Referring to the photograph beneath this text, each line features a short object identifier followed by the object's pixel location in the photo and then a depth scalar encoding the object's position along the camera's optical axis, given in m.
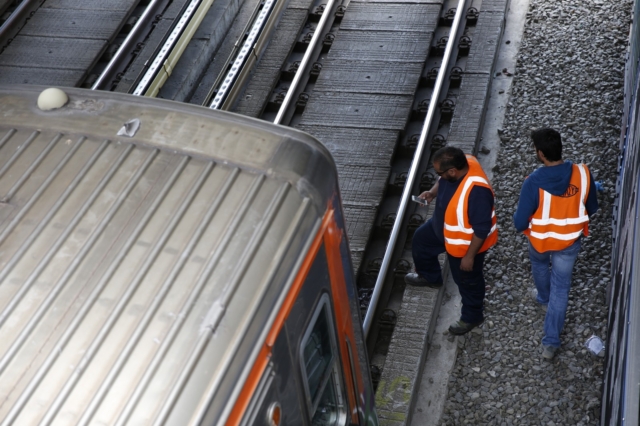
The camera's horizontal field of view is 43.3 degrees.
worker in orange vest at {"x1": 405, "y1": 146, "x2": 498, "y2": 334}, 5.63
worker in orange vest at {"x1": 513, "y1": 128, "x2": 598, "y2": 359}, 5.54
